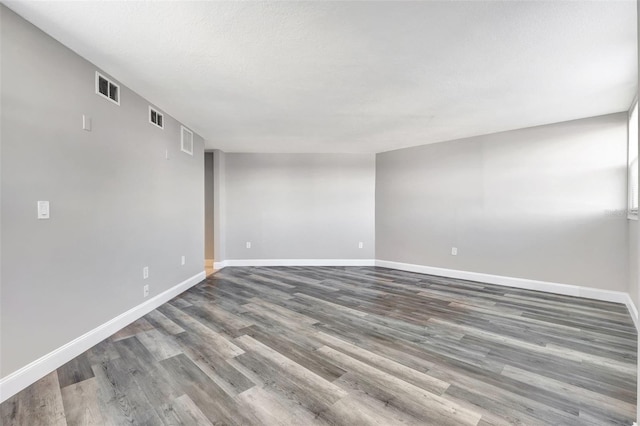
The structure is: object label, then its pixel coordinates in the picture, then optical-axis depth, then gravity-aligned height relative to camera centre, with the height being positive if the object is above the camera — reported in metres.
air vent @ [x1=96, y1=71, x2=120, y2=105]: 2.34 +1.06
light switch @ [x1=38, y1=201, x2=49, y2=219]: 1.85 +0.02
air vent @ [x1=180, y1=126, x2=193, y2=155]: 3.73 +0.97
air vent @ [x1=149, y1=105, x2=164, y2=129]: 3.07 +1.05
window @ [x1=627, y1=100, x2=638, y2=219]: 3.03 +0.52
